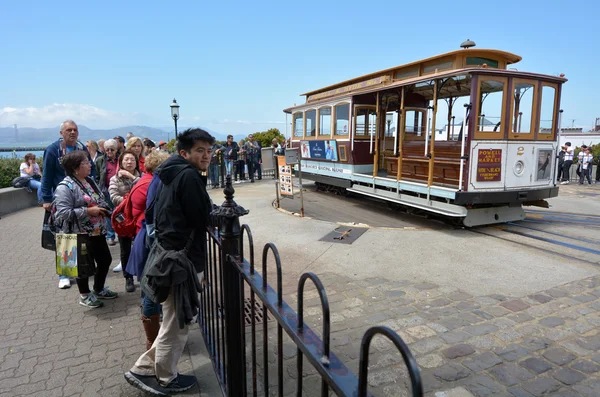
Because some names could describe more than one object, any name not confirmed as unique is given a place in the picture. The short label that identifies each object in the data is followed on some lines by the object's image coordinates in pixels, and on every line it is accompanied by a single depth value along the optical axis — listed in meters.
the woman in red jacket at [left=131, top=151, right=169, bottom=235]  3.43
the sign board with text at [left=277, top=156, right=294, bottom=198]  10.06
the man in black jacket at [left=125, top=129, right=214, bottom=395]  2.45
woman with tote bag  3.87
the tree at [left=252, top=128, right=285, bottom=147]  25.25
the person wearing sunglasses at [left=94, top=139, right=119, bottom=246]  5.53
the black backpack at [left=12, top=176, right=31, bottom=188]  10.65
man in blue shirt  4.59
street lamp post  16.25
